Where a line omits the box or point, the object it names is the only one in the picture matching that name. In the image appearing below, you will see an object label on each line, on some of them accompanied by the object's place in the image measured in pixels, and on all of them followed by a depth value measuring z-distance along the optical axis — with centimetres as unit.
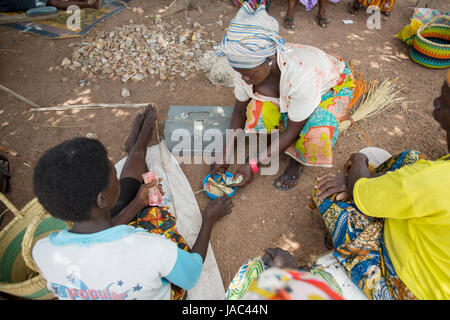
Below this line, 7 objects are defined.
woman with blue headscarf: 170
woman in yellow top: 111
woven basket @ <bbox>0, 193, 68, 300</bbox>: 175
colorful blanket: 407
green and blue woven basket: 318
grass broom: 285
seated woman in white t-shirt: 105
